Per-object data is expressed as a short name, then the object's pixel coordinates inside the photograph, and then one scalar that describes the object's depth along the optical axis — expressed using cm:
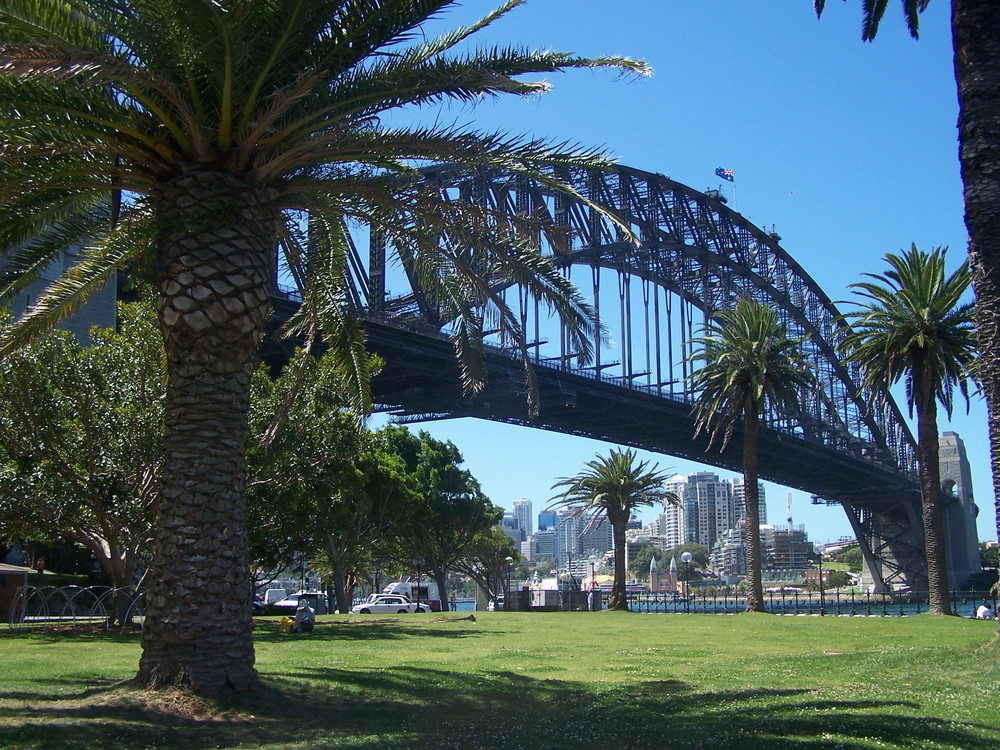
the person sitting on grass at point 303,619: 2357
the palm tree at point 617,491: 5047
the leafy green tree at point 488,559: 6400
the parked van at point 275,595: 7559
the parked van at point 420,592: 6232
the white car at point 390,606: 5219
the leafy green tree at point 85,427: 2241
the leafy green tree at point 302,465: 2470
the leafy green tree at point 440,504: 5422
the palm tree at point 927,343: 3606
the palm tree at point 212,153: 1005
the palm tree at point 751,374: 4191
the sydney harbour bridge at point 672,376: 4744
